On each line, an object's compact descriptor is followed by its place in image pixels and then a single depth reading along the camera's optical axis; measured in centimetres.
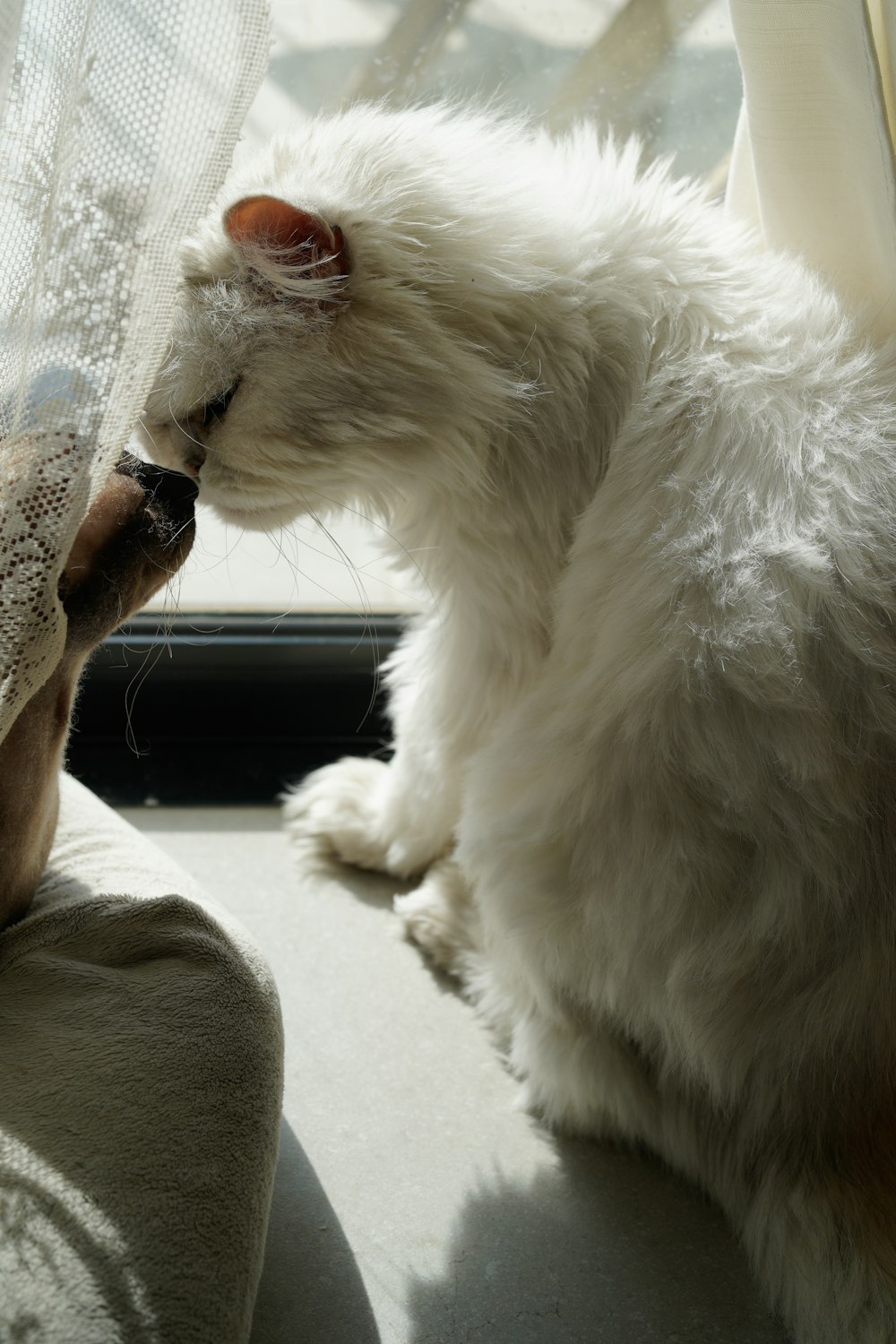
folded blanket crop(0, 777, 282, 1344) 58
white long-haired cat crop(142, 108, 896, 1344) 71
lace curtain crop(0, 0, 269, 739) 63
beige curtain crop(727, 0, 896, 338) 79
